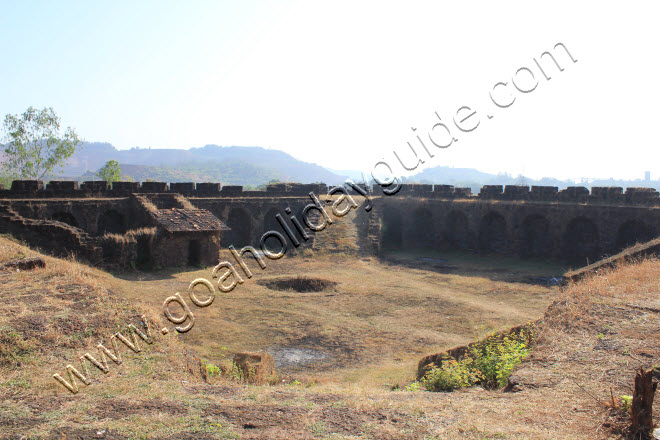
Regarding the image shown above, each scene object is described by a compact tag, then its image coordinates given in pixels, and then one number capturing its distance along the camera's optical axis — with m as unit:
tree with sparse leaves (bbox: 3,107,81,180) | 38.28
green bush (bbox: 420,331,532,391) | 7.17
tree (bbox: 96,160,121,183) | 41.91
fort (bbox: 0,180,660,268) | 18.59
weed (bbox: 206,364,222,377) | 8.28
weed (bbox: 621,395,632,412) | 4.86
